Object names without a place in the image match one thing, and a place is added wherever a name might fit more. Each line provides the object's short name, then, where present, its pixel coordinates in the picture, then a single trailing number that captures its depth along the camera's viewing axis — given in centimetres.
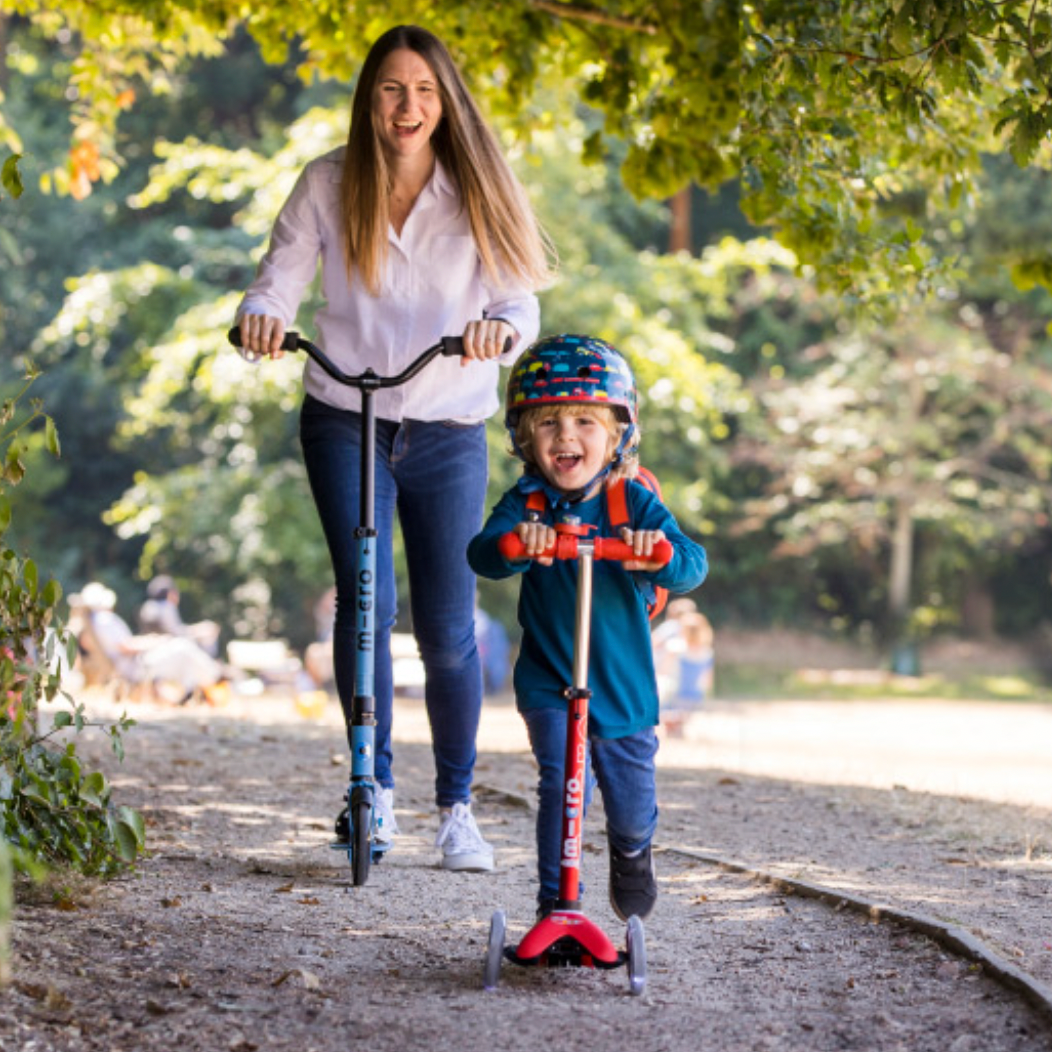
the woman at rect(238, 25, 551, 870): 1055
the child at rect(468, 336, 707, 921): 850
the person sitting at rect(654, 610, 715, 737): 3950
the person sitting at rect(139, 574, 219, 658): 4231
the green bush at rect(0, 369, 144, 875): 930
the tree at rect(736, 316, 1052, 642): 6456
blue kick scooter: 1004
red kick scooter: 798
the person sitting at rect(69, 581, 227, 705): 3719
